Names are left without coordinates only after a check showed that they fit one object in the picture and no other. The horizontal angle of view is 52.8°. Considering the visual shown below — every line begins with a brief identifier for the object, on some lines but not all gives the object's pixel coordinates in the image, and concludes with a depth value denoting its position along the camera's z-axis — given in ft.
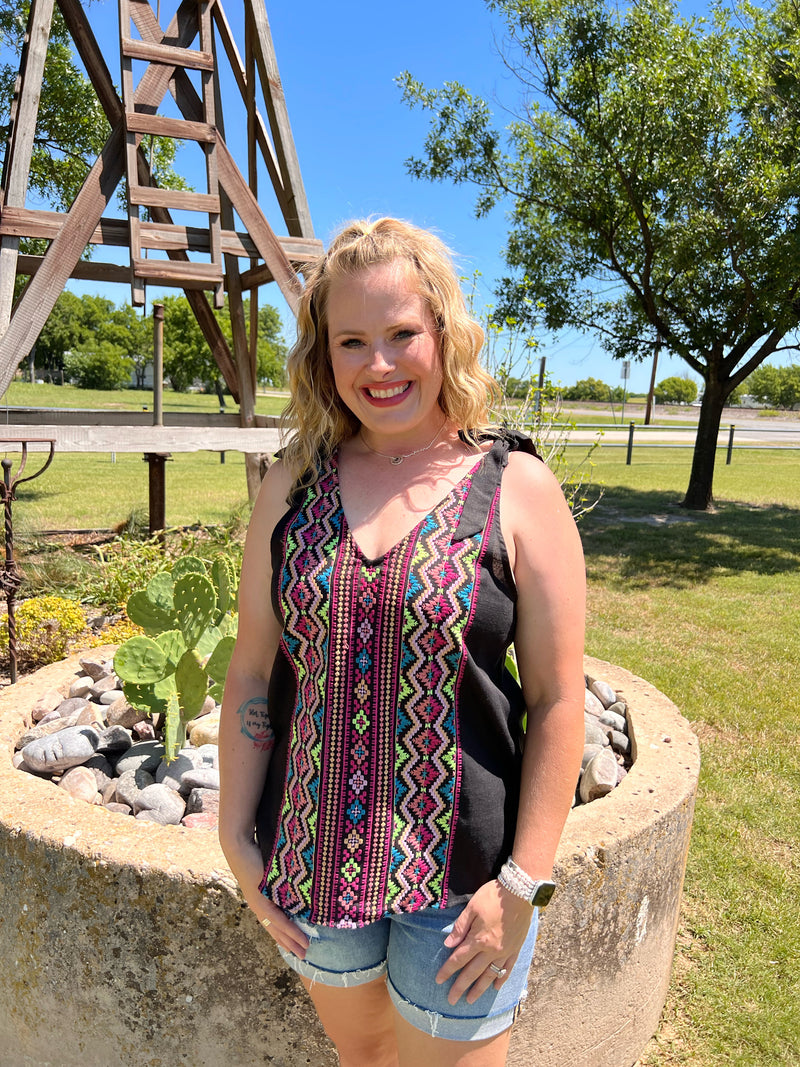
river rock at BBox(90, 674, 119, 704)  10.41
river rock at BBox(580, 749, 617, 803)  8.07
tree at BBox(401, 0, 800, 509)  29.76
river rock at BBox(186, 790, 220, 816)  7.75
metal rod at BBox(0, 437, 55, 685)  12.55
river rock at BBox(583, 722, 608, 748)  9.23
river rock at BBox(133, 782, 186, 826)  7.59
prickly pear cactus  8.61
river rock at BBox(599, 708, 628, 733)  9.74
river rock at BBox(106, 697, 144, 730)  9.77
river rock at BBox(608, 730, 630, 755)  9.35
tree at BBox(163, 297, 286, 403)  138.82
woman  4.43
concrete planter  5.97
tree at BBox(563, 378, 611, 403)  249.75
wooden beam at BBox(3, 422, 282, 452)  17.78
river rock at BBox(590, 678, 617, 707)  10.19
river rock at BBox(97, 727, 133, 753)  9.24
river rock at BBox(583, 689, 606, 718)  9.92
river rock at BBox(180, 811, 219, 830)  7.36
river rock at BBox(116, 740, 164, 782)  8.71
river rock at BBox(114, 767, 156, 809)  7.90
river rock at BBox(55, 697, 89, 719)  9.62
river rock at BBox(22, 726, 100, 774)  8.14
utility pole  105.87
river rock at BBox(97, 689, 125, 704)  10.33
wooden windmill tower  16.48
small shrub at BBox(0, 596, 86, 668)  13.71
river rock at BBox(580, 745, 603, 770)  8.70
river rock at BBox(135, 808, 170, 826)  7.49
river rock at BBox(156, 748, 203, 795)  8.23
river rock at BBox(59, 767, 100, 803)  7.89
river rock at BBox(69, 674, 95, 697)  10.30
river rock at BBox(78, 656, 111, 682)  10.79
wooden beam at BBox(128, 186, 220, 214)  16.20
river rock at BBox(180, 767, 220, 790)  7.99
